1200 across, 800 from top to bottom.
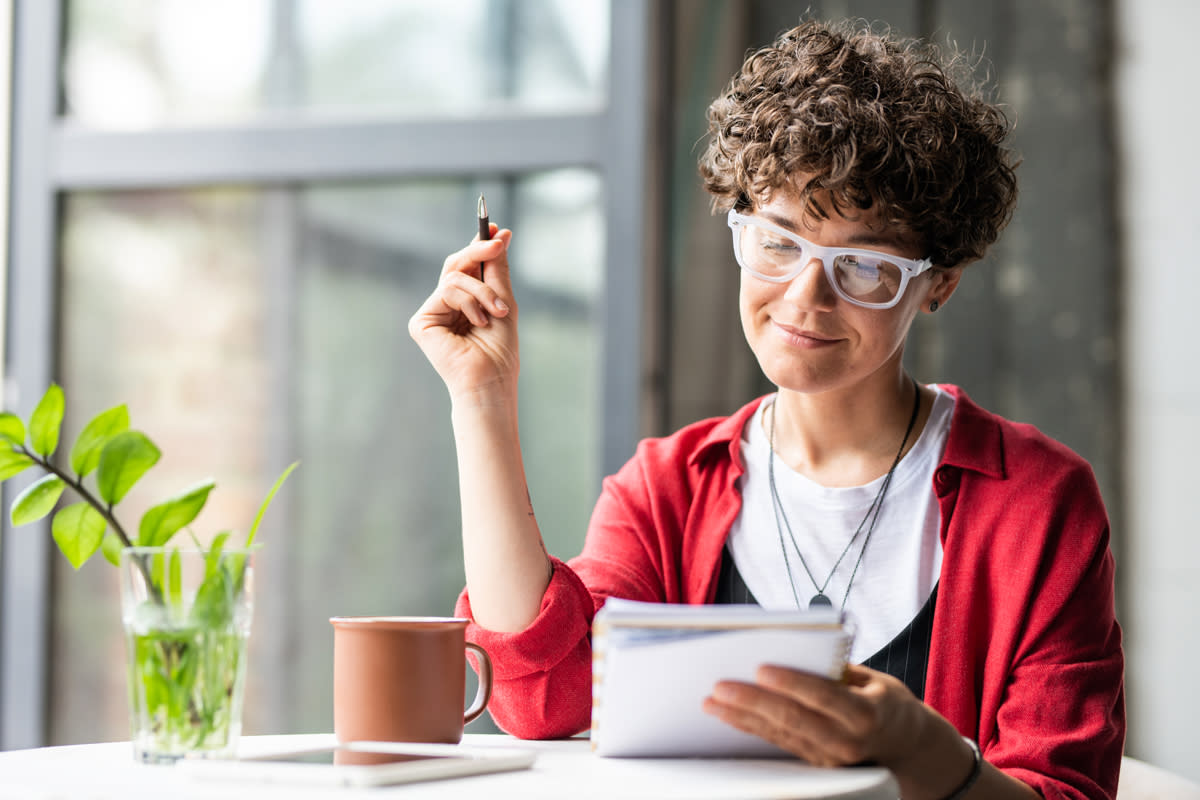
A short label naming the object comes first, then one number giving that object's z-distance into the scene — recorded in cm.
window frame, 231
